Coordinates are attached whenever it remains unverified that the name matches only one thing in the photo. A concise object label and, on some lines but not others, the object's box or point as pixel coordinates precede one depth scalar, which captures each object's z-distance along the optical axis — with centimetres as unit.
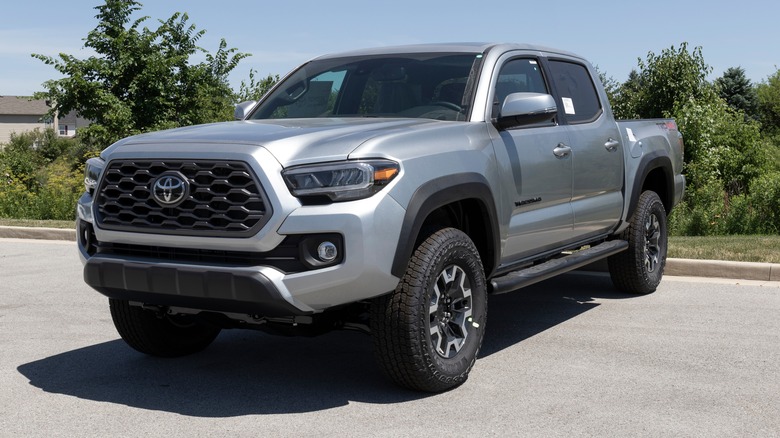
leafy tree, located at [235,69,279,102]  2905
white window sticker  721
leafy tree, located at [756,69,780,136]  6906
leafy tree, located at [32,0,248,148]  3019
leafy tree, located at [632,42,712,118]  4484
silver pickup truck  483
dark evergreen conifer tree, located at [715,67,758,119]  6444
